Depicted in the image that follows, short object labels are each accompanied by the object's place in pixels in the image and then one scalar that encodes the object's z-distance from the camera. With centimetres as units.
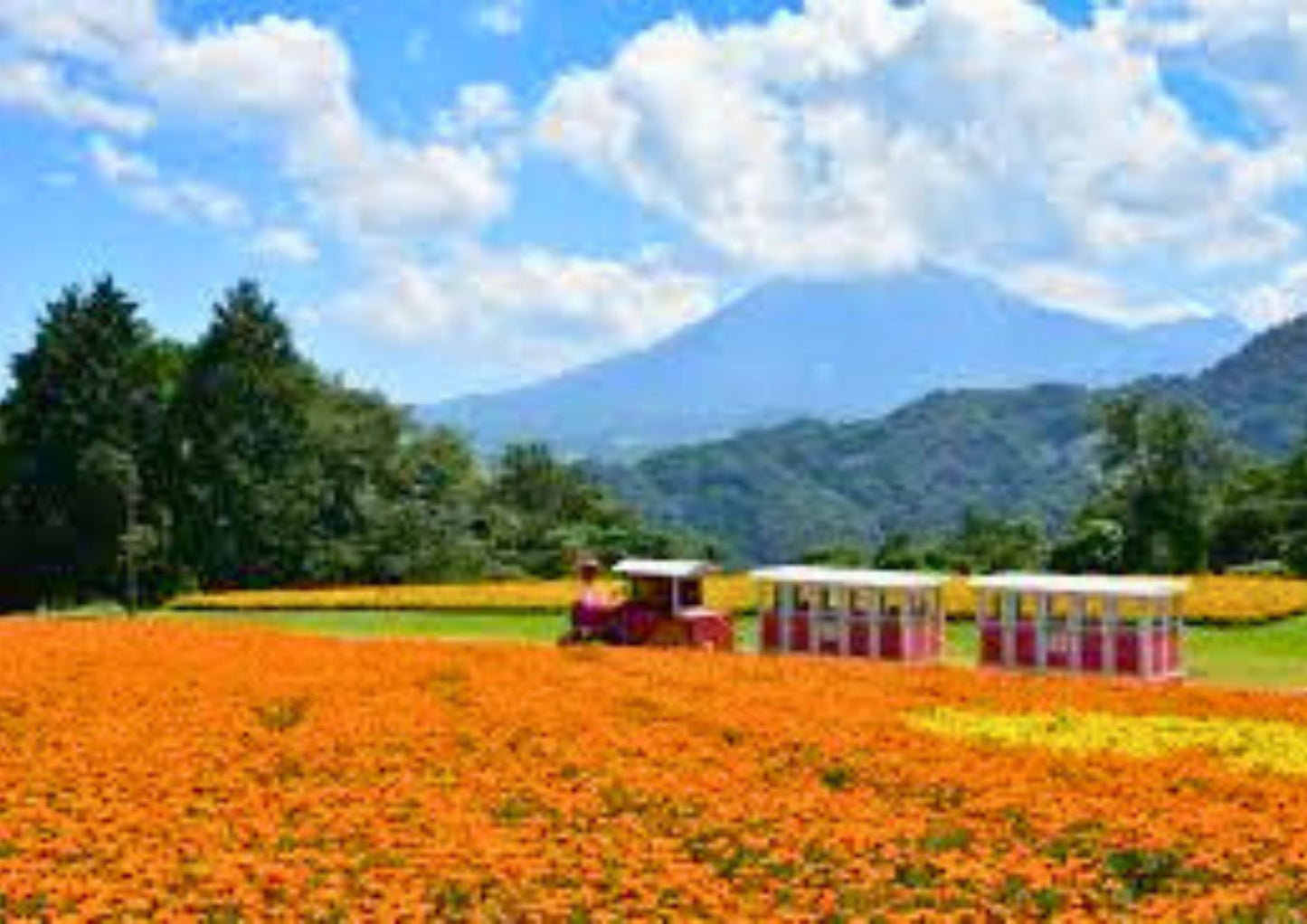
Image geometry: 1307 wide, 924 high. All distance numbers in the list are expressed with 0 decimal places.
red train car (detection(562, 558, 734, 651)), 3881
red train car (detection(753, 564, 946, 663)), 3794
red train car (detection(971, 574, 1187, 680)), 3528
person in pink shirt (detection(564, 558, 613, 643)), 3947
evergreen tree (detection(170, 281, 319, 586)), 8162
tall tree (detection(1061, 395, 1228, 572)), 8706
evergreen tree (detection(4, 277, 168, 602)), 7869
